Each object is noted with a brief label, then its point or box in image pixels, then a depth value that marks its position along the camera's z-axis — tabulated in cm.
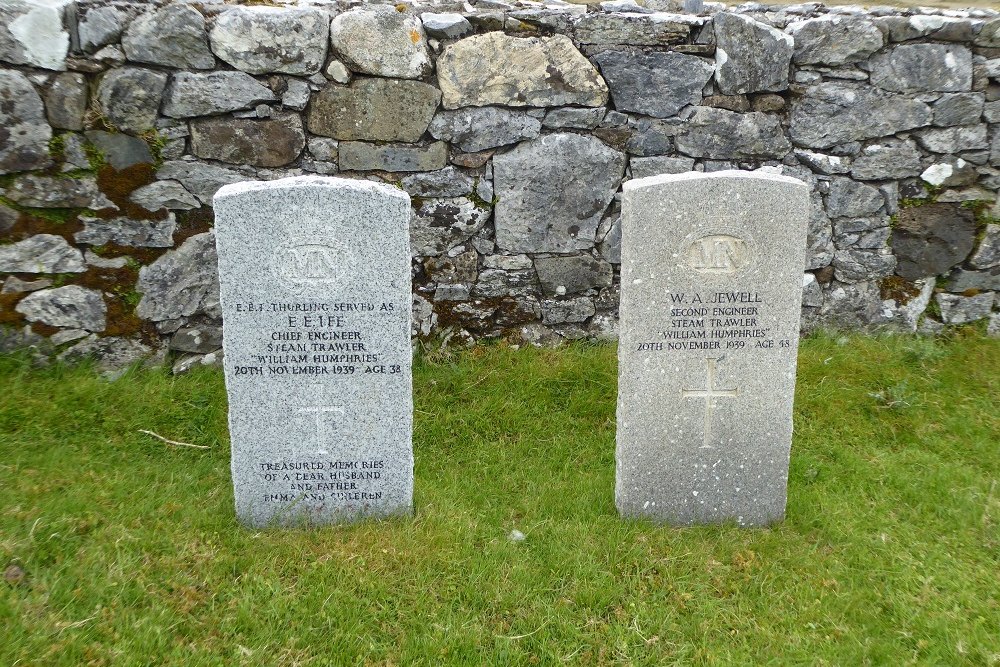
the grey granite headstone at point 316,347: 307
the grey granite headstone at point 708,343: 312
